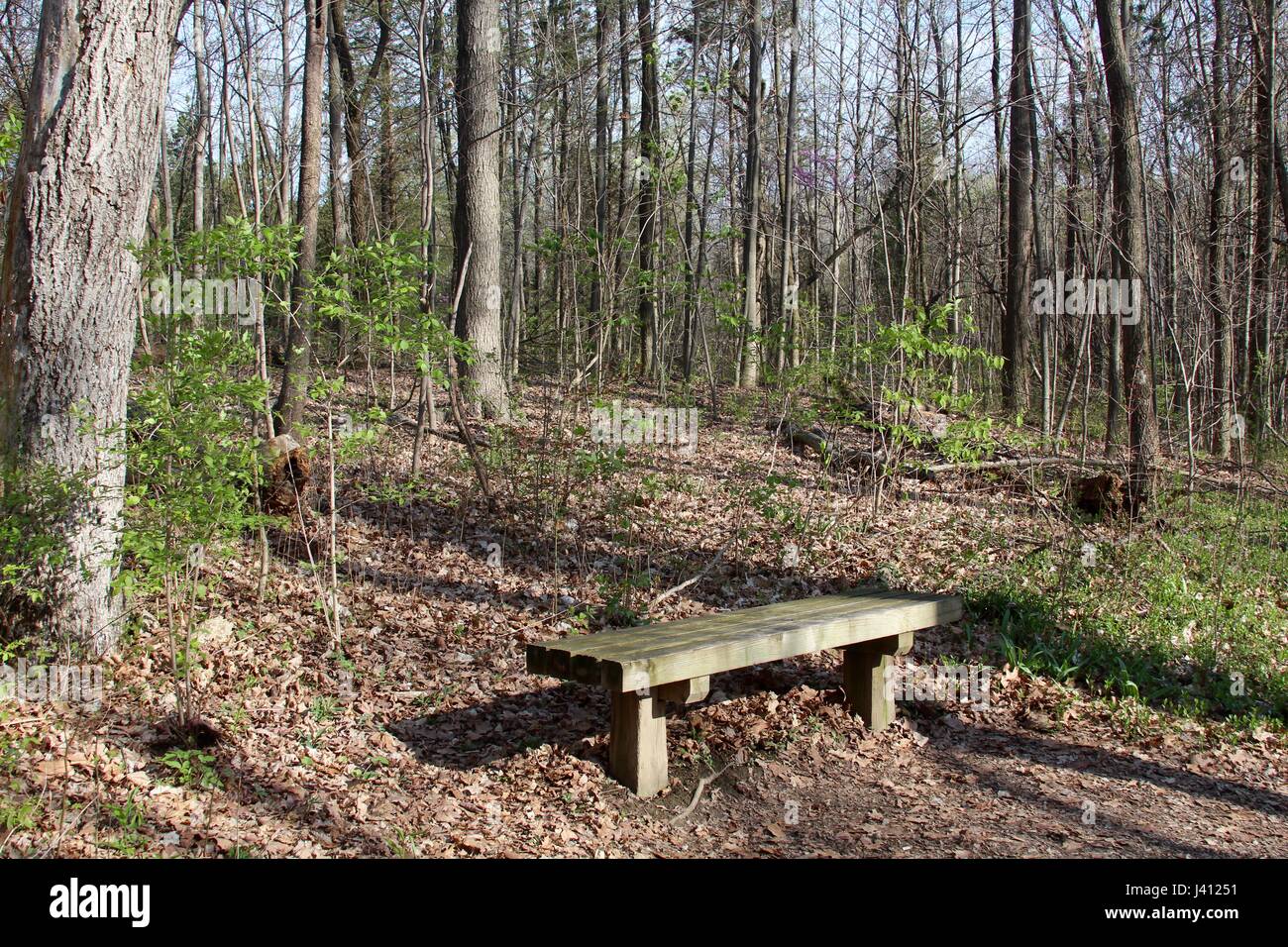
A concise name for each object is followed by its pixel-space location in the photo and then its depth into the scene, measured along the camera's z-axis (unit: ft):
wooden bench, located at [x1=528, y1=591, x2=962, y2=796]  12.31
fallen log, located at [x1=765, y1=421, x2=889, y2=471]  30.66
